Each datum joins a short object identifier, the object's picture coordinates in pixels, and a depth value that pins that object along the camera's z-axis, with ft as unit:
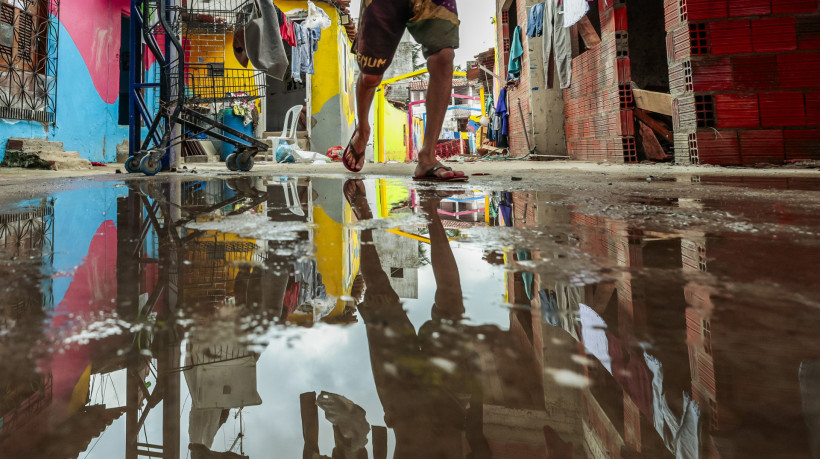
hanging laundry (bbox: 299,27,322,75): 31.07
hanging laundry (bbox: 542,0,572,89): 20.89
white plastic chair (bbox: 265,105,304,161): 28.40
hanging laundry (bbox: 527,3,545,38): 23.07
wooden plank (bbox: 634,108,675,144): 17.52
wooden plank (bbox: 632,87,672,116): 16.39
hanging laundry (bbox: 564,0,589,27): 17.31
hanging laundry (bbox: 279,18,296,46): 21.46
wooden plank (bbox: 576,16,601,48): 19.42
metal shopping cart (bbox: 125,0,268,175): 12.01
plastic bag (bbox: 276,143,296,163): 28.40
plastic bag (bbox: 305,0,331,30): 31.10
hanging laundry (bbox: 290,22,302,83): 30.04
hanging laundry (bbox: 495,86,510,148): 32.76
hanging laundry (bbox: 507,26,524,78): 27.43
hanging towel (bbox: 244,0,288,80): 13.03
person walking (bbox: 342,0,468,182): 8.25
